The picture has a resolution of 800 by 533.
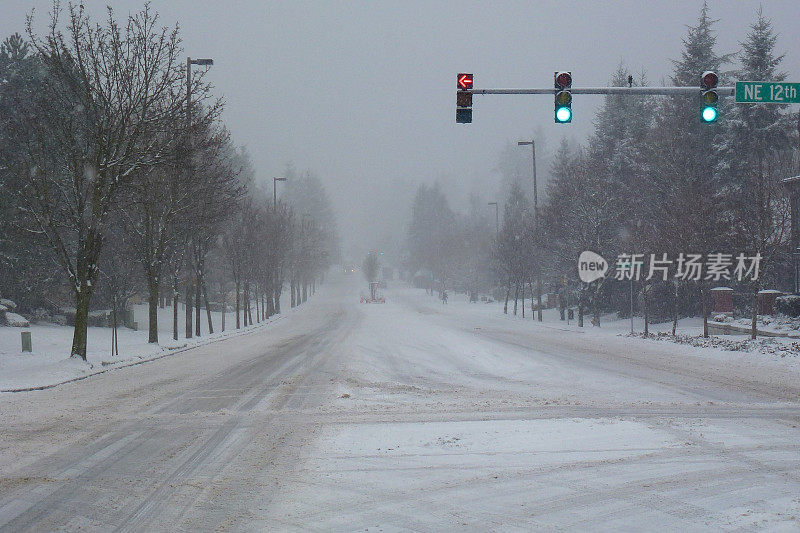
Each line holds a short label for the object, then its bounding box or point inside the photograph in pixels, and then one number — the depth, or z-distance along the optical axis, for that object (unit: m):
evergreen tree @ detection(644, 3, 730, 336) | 39.31
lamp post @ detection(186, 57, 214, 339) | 21.12
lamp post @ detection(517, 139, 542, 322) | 44.81
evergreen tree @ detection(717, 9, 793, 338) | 38.91
